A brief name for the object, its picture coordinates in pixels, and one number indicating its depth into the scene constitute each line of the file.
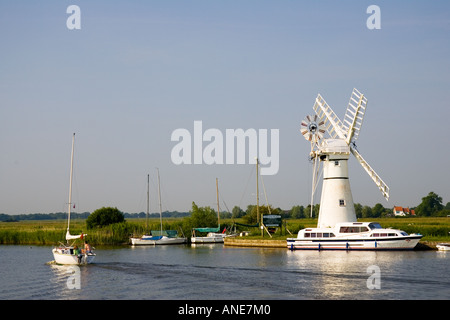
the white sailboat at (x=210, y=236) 94.75
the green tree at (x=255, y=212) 109.75
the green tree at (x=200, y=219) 103.58
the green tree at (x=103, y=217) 107.38
